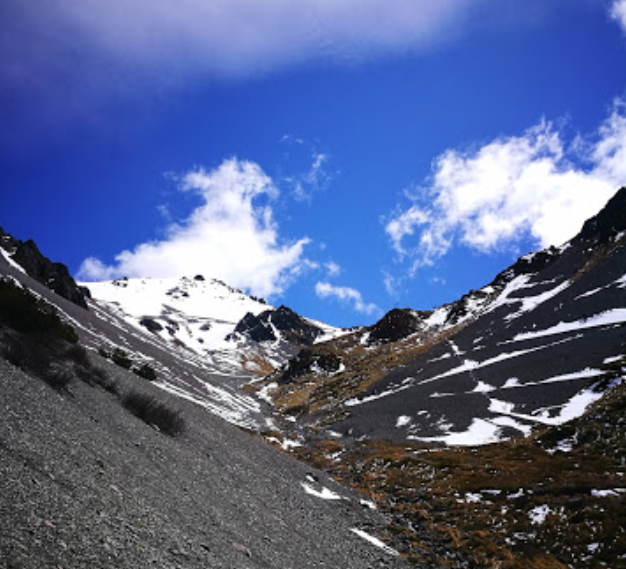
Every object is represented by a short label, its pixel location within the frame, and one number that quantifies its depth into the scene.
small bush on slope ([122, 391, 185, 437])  28.12
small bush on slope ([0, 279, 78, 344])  26.80
